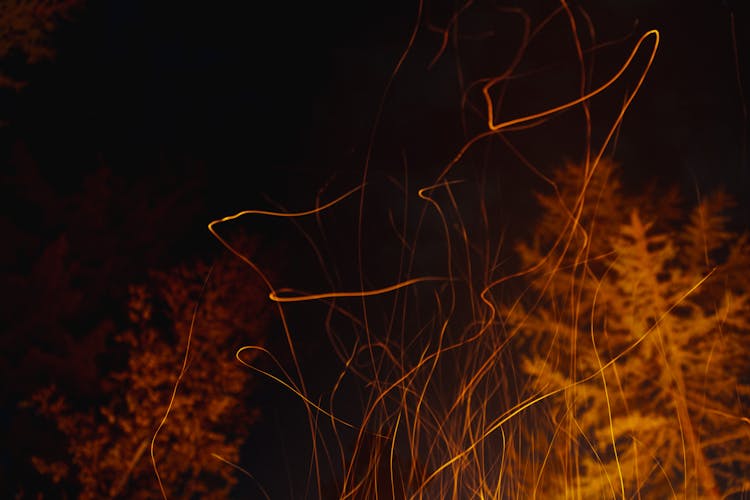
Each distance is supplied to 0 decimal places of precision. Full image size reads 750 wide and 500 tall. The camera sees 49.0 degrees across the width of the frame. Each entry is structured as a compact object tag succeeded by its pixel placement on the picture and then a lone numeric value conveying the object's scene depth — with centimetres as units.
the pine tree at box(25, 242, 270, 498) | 793
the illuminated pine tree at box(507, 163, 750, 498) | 755
